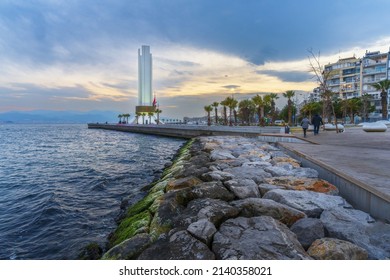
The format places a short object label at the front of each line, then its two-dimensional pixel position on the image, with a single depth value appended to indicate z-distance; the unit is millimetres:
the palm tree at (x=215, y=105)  65425
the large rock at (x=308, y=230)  3496
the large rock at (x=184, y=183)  6297
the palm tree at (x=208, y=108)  66688
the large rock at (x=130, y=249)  3610
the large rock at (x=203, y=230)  3420
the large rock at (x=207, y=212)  4004
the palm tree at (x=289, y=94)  45469
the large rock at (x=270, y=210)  4145
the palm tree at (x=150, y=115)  101312
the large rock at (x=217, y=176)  6551
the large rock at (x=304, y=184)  5288
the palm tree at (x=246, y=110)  74188
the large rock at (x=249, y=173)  6578
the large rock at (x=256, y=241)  2973
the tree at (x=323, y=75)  23581
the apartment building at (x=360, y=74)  68000
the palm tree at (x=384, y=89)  43625
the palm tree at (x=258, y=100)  47678
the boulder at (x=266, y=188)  5578
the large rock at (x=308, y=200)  4452
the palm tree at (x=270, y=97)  47406
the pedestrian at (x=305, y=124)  17381
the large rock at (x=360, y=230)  3203
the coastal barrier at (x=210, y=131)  18084
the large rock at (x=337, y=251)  2996
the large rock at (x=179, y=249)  3090
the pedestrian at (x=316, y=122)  17556
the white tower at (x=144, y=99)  109062
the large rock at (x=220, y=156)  10328
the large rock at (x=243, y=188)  5293
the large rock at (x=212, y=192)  5121
